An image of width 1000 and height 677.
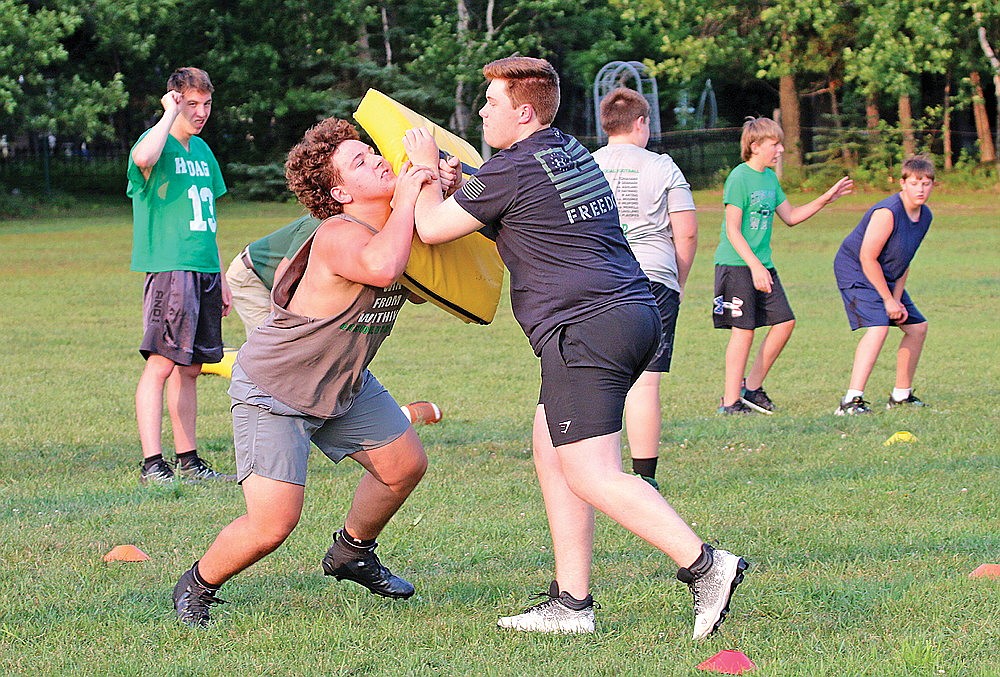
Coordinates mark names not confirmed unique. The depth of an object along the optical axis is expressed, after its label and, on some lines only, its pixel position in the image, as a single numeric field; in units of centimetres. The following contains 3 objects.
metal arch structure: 6556
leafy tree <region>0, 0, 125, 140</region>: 6060
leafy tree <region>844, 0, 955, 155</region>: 6488
